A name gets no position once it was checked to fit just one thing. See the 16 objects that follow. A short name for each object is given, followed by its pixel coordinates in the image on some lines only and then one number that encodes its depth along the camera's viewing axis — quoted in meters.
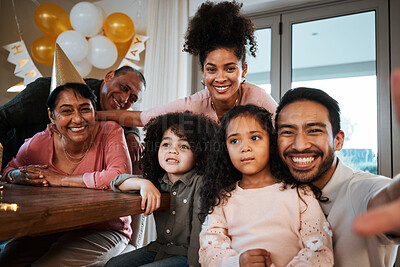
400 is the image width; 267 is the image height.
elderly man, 1.98
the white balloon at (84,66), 2.98
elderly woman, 1.31
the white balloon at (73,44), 2.78
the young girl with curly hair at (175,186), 1.16
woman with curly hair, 1.58
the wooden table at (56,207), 0.73
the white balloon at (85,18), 2.93
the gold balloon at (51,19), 2.94
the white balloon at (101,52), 2.96
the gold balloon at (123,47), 3.19
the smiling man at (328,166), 0.87
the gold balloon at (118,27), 2.95
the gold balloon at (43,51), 2.98
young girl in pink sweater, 0.94
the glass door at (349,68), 2.64
